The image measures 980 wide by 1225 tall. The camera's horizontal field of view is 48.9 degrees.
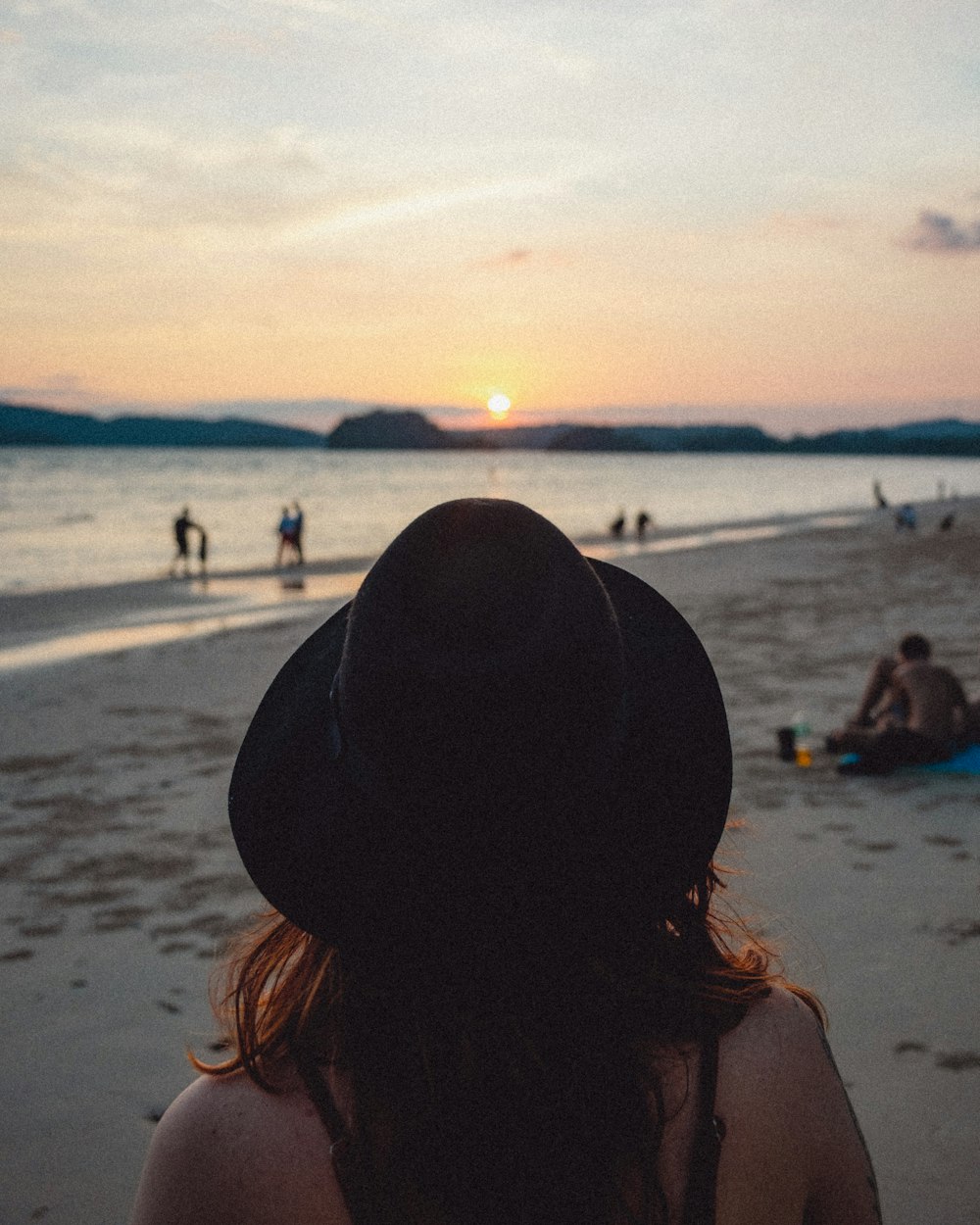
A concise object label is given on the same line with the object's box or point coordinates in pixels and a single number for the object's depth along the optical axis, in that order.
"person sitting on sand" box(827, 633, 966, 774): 7.13
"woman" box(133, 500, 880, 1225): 1.09
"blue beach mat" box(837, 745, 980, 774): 7.07
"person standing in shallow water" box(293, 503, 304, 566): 30.64
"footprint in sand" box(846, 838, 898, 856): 5.76
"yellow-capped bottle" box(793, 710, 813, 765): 7.50
